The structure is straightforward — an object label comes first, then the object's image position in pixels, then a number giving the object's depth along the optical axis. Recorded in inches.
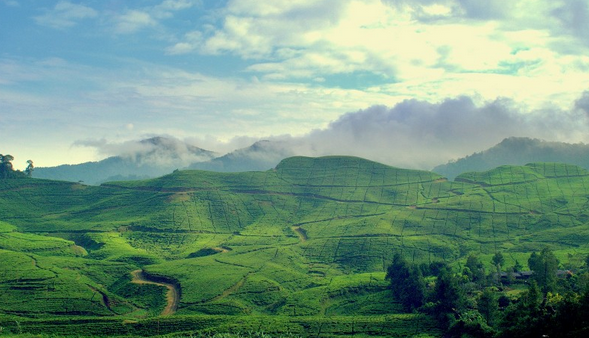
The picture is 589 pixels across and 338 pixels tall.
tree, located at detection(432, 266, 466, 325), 3666.3
